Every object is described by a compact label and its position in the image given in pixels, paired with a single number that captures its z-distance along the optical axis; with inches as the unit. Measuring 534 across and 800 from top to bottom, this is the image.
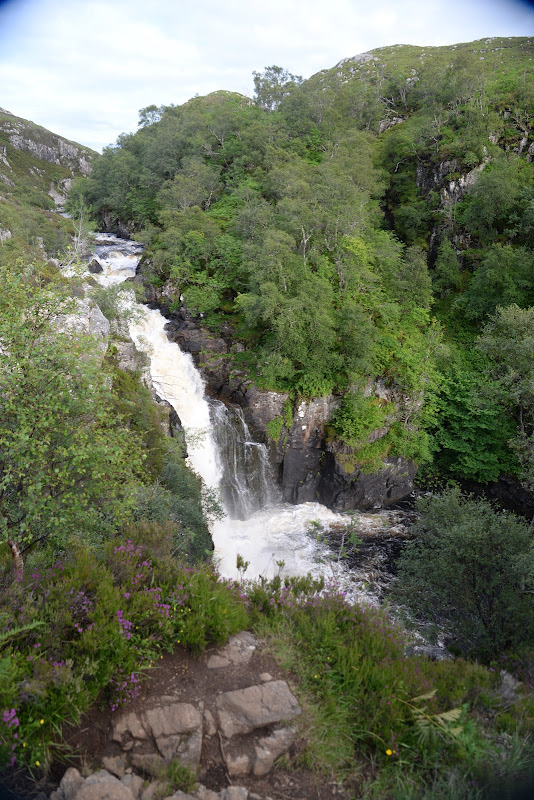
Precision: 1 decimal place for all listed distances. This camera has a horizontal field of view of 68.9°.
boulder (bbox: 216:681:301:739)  173.5
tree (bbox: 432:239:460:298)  1100.5
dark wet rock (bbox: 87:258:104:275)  1157.1
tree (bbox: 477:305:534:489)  697.0
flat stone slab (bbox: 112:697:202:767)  160.4
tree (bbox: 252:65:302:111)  1777.8
